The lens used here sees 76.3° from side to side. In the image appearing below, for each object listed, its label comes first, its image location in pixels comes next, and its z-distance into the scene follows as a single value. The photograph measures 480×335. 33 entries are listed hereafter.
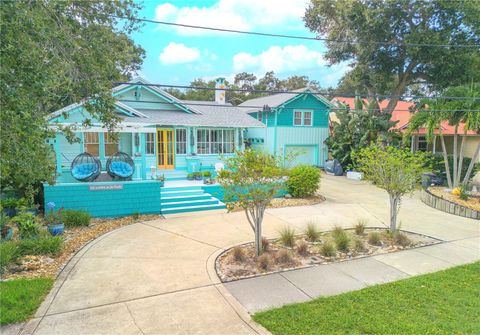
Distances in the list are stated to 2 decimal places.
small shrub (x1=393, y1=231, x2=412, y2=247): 7.54
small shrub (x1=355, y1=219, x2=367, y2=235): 8.24
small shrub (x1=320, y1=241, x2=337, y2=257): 6.66
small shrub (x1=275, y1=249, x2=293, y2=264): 6.25
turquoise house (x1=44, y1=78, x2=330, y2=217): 9.98
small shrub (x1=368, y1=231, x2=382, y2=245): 7.52
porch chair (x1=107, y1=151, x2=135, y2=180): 11.02
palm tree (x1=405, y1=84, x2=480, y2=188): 12.99
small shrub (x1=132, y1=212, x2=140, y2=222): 9.71
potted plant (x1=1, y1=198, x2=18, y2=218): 9.24
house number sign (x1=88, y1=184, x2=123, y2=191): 9.70
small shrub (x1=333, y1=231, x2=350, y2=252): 7.01
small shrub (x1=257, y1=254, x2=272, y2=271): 5.98
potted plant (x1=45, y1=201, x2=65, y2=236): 7.85
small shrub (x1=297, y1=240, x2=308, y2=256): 6.76
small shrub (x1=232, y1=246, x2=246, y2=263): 6.34
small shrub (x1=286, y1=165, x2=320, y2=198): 12.71
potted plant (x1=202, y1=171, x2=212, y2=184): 13.39
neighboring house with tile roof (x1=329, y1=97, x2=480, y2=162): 20.17
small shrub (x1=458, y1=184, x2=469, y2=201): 12.14
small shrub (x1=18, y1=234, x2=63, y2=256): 6.34
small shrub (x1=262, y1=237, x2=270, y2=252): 6.76
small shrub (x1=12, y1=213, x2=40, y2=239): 7.10
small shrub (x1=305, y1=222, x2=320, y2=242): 7.68
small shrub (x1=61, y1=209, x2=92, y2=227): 8.62
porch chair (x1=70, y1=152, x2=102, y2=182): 10.43
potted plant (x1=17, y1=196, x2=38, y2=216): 9.21
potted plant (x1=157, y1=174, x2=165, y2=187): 12.17
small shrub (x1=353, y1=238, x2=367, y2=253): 7.09
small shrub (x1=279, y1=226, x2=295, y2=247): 7.20
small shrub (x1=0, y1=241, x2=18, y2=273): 5.59
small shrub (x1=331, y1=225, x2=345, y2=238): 7.36
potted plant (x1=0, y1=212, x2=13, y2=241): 7.27
